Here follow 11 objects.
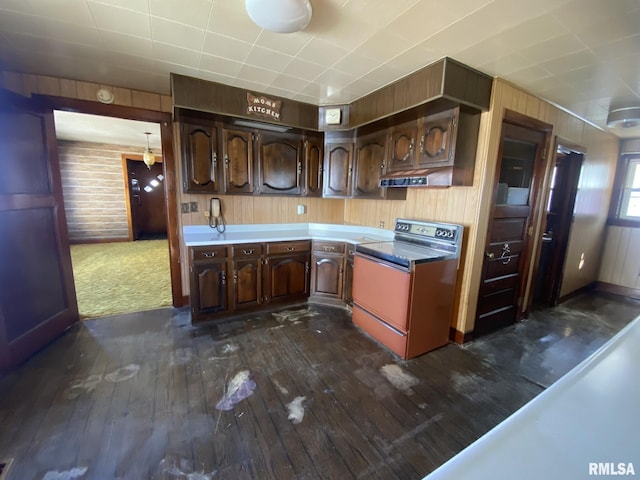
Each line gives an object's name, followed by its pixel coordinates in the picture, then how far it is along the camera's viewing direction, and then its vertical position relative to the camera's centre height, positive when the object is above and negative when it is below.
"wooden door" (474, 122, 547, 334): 2.60 -0.24
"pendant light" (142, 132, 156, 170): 5.64 +0.70
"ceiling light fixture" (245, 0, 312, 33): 1.44 +0.99
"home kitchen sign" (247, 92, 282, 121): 2.78 +0.93
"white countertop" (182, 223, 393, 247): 2.95 -0.47
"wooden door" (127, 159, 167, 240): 7.18 -0.27
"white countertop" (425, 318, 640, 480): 0.40 -0.39
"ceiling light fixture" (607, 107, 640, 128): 2.68 +0.91
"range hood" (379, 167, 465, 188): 2.28 +0.20
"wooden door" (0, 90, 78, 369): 2.08 -0.41
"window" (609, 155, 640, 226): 3.95 +0.22
